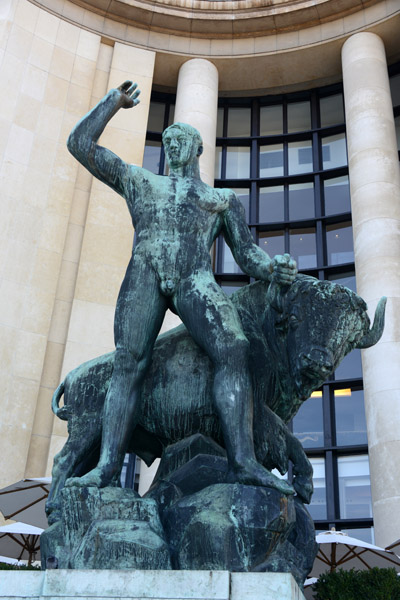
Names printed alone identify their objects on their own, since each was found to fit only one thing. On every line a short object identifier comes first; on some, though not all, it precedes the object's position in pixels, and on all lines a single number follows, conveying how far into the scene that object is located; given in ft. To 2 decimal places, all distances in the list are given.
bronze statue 12.91
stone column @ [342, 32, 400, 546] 48.11
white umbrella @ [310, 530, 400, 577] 38.93
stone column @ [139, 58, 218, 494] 65.51
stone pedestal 9.92
